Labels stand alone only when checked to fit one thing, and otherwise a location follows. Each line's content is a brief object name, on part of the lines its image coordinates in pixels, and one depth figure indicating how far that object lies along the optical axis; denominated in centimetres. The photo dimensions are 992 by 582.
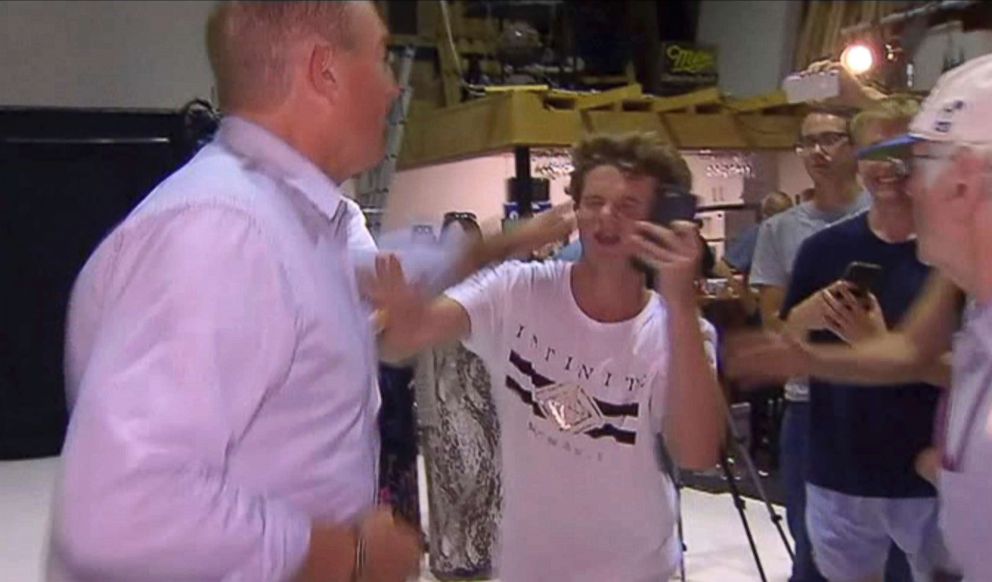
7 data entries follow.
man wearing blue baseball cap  145
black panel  725
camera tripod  333
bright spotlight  341
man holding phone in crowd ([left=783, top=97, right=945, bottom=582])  275
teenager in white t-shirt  199
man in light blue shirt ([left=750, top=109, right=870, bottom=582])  339
